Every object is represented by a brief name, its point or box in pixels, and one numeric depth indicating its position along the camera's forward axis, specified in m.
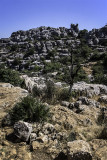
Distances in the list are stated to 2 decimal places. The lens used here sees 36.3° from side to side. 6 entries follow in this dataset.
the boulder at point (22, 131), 3.72
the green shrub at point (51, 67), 36.91
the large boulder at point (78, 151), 2.96
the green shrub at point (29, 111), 4.43
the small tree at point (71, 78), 8.44
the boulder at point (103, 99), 8.31
